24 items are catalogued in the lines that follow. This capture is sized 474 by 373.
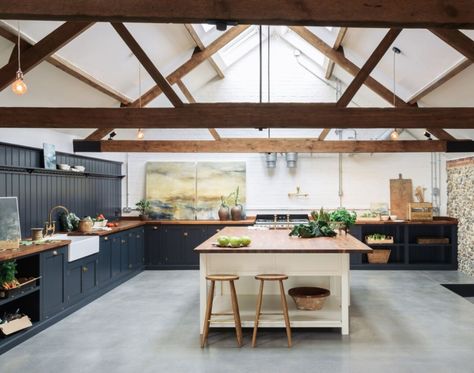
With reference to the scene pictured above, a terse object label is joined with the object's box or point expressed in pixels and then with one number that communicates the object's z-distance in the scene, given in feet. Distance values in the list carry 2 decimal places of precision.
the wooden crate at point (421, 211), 31.40
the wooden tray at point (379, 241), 30.94
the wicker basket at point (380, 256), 31.24
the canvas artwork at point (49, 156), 22.27
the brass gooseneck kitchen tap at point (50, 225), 22.14
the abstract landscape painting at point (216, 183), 33.37
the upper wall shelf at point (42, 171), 19.47
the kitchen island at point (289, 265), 15.88
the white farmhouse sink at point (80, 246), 19.76
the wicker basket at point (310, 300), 16.89
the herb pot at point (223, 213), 31.96
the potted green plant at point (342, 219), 21.18
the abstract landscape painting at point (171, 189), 33.32
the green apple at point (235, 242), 16.24
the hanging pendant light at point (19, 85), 12.71
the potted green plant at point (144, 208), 32.71
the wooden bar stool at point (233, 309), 15.40
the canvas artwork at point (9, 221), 17.68
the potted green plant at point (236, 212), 31.94
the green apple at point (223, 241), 16.38
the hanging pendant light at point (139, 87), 22.99
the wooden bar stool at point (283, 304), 15.46
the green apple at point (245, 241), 16.57
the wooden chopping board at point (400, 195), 33.50
